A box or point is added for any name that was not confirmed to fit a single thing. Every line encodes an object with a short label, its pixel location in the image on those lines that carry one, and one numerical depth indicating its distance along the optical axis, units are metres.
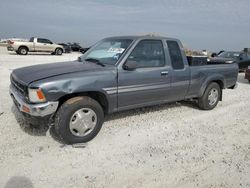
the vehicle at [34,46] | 17.82
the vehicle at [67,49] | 27.51
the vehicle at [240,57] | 11.53
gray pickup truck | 2.96
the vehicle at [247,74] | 8.87
